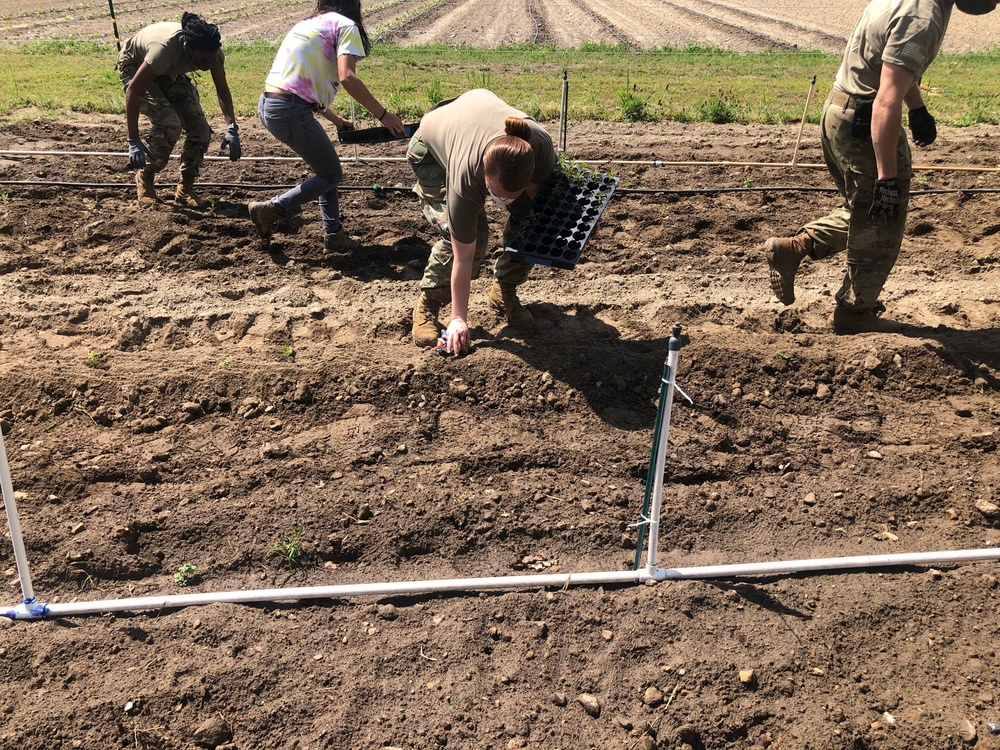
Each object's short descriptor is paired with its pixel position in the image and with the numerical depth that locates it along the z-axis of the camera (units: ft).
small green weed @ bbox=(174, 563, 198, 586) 10.25
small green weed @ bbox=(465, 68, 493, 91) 42.60
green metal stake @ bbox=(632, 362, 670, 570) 8.75
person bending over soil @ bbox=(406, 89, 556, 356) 10.83
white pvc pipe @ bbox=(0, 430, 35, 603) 8.80
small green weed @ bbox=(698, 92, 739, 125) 33.14
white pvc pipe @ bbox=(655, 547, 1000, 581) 9.82
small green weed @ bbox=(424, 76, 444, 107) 36.04
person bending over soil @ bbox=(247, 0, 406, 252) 15.72
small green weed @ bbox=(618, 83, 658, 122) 33.65
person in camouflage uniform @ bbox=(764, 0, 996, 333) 11.54
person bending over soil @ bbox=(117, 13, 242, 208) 18.89
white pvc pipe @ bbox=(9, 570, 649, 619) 9.41
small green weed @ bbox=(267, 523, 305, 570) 10.50
